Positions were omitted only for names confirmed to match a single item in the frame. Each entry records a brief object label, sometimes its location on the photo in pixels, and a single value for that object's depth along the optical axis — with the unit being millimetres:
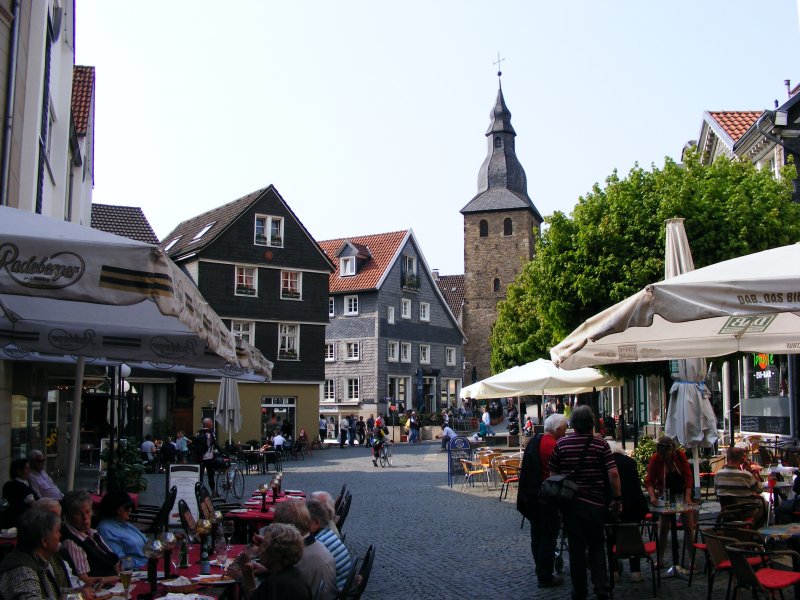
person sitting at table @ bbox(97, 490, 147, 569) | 8273
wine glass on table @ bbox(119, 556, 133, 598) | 6023
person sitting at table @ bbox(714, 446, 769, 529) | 9188
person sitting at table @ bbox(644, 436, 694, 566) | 9953
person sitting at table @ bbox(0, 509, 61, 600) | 5402
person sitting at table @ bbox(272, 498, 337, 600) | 6078
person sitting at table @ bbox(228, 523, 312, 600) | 5285
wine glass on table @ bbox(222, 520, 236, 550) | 10789
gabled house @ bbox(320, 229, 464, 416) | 57625
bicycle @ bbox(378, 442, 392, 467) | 31669
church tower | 83688
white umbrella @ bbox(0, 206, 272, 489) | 4750
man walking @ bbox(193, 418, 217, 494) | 20891
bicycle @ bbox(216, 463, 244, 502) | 22188
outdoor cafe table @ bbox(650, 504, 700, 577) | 9266
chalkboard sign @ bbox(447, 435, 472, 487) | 22344
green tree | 21516
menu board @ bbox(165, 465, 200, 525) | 13633
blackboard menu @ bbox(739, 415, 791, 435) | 23436
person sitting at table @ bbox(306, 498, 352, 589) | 6980
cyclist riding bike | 31344
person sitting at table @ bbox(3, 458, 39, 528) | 10062
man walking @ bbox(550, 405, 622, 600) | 8383
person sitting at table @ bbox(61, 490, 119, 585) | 7160
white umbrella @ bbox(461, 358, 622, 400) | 20062
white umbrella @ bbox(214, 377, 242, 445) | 24656
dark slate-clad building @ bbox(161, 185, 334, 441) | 43781
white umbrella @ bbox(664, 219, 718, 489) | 10398
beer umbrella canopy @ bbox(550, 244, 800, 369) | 6934
